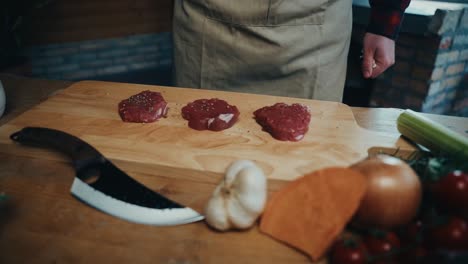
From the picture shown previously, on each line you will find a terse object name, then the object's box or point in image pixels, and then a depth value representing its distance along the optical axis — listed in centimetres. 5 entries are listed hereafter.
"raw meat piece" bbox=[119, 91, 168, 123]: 81
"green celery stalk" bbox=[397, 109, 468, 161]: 72
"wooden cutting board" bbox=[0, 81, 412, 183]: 73
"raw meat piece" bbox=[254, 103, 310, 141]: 77
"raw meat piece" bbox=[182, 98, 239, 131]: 79
